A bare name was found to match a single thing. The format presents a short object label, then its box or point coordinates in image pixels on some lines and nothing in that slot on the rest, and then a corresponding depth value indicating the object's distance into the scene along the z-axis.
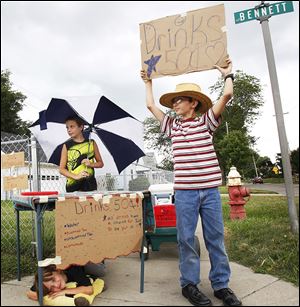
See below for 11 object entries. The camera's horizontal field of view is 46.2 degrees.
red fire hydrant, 6.46
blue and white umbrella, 3.95
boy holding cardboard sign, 2.76
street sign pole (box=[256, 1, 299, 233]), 2.98
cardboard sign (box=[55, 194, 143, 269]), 2.68
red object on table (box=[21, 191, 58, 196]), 3.03
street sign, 3.12
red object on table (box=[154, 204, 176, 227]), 4.27
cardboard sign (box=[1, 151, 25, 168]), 3.40
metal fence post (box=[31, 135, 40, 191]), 4.34
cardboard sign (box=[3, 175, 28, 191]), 3.56
